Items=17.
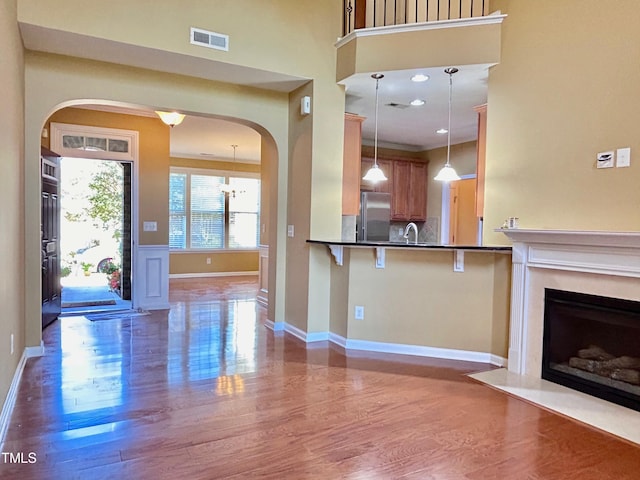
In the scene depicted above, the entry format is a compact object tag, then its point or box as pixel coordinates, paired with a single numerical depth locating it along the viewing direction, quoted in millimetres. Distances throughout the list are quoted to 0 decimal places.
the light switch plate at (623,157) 2889
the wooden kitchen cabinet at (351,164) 5044
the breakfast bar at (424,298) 3723
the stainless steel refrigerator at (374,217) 6664
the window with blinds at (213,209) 9469
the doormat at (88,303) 6168
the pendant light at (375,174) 4105
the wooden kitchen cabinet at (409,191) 7375
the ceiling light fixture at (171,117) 4732
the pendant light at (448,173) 3968
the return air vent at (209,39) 3611
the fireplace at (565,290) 2721
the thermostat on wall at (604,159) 2990
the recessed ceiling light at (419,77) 4031
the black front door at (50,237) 4738
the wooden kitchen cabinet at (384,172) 6868
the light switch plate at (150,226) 5886
